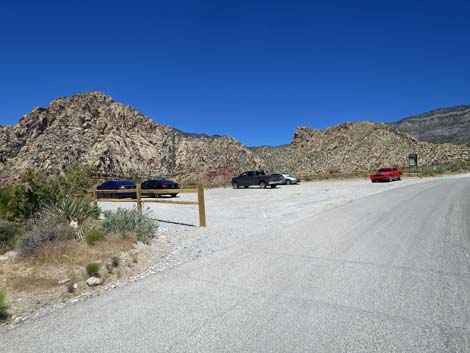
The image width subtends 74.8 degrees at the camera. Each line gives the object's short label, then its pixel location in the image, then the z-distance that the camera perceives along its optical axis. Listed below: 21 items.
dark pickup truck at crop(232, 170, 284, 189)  31.94
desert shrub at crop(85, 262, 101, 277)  4.97
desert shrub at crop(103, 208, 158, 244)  7.46
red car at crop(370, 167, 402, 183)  34.25
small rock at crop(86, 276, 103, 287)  4.78
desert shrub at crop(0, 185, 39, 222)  9.11
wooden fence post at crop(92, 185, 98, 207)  12.61
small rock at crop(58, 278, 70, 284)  4.86
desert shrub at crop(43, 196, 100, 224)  8.87
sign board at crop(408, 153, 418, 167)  45.44
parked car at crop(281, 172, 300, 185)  36.55
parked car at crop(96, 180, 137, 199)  22.24
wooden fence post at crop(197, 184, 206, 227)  9.13
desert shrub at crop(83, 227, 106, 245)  6.69
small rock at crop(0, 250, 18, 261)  6.19
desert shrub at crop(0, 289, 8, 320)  3.78
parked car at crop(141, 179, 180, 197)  22.89
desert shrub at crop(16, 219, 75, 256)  6.23
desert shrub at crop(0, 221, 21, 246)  7.25
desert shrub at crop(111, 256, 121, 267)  5.45
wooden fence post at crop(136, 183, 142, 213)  10.78
